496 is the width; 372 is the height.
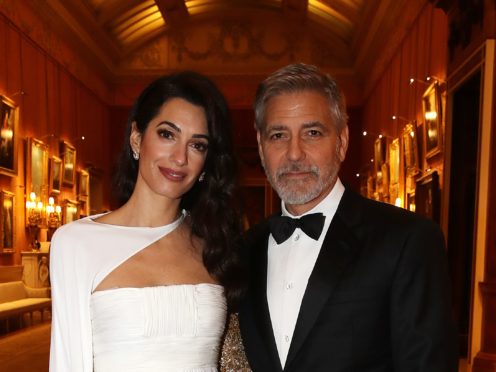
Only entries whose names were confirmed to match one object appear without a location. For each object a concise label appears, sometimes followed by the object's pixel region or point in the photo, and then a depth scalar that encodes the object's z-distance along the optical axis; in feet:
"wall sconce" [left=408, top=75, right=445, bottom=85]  29.25
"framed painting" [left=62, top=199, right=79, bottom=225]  46.24
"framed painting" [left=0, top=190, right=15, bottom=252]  34.96
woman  7.84
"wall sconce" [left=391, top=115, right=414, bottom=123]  36.65
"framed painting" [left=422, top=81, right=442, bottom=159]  28.81
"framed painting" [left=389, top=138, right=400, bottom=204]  38.50
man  6.23
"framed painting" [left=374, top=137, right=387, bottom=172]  44.47
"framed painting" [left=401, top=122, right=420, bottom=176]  33.47
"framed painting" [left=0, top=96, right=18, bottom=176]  34.50
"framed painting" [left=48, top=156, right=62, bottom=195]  43.06
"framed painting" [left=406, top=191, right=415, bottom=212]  34.73
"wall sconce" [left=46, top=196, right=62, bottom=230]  42.27
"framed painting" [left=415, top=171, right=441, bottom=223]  28.73
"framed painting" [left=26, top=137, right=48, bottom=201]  38.96
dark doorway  22.82
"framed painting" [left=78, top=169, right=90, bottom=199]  51.26
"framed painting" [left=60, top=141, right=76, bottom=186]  46.09
